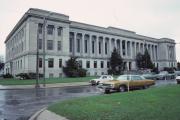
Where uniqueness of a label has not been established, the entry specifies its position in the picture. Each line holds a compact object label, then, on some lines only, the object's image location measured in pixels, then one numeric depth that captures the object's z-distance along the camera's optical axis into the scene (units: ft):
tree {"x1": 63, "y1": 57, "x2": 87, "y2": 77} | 178.09
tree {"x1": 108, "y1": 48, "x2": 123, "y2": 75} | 235.40
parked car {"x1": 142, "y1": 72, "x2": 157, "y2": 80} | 136.17
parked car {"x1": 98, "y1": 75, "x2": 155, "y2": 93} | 60.23
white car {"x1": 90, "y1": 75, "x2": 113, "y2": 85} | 104.58
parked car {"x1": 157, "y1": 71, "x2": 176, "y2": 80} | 149.69
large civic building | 175.83
